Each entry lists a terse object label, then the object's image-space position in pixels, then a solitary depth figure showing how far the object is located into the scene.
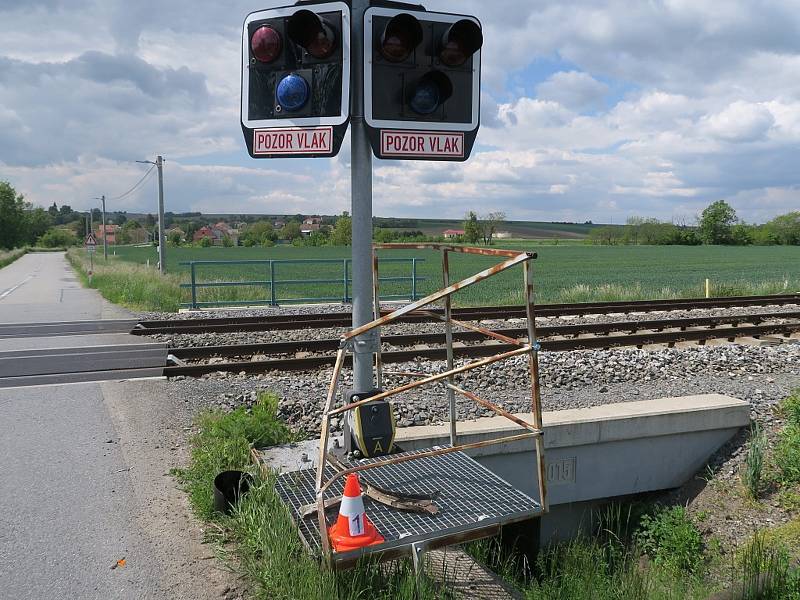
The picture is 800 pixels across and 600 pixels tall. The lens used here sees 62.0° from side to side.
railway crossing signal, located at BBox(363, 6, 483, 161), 4.65
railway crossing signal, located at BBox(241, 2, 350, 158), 4.62
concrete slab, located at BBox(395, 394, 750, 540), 6.54
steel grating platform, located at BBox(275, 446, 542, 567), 3.82
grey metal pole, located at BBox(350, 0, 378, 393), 4.97
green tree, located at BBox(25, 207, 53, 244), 116.69
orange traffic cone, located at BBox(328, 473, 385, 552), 3.62
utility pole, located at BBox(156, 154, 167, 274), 27.33
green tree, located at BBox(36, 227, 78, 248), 137.75
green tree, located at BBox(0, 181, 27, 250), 96.88
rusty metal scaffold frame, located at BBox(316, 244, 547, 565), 3.61
